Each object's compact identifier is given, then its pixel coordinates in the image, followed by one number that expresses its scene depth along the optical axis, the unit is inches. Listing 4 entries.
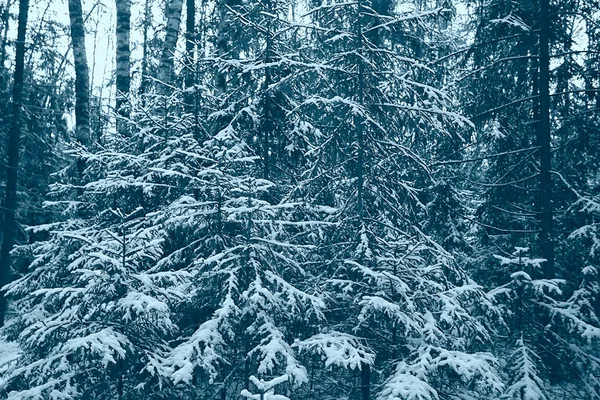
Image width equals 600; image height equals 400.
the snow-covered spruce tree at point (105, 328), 204.5
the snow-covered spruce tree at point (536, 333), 277.6
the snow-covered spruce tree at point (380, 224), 232.4
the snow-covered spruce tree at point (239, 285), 211.9
